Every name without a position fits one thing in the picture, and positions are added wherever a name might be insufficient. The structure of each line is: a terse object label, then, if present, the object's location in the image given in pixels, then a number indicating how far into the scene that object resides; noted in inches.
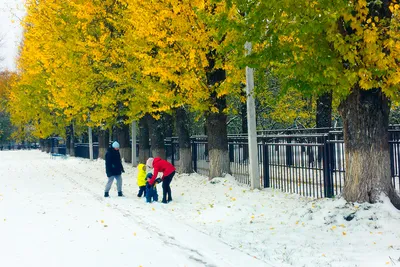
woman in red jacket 435.8
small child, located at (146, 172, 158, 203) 434.9
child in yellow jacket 473.7
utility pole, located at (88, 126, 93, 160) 1171.3
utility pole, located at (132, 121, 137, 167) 827.8
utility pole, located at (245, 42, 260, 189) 447.2
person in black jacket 491.8
